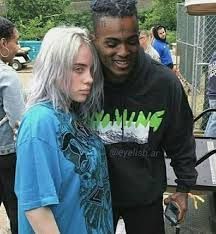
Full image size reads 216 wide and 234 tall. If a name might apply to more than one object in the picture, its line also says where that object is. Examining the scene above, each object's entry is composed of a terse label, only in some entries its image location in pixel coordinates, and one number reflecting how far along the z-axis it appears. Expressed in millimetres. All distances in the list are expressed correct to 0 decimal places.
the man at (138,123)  1932
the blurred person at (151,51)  7692
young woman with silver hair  1682
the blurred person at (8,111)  3141
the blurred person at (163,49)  8938
